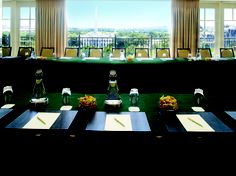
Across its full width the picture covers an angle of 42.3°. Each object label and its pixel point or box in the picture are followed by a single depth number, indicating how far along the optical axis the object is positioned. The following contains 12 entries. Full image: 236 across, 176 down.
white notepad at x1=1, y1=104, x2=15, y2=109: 1.83
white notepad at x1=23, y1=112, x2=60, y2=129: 1.42
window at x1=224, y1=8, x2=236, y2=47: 8.12
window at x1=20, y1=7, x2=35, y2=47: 8.10
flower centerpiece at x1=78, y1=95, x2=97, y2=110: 1.71
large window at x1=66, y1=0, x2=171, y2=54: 8.29
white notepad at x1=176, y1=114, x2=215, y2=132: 1.39
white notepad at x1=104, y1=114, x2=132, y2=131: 1.40
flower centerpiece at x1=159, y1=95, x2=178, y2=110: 1.69
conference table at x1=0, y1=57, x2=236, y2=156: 1.35
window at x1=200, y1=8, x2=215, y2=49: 8.10
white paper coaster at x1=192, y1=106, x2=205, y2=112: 1.79
